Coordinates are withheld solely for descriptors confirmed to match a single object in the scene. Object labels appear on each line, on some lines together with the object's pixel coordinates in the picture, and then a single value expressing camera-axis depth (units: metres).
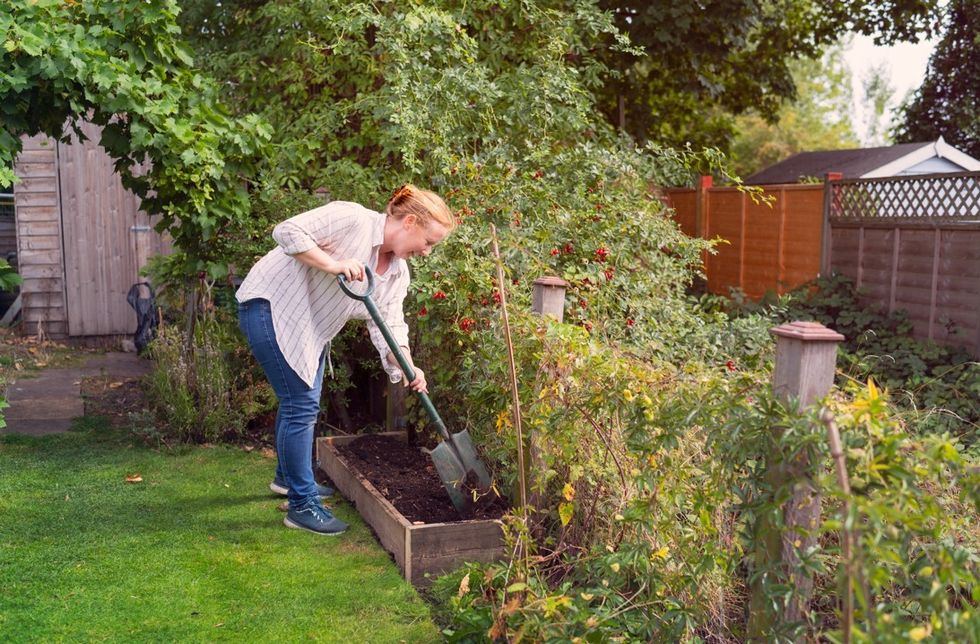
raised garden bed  3.48
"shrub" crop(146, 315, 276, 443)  5.44
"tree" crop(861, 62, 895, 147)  40.41
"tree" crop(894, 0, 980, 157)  12.95
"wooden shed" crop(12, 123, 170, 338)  8.69
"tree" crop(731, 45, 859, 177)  27.94
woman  3.65
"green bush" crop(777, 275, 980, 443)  6.33
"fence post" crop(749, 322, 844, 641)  2.04
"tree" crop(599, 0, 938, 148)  9.24
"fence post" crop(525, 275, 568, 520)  3.50
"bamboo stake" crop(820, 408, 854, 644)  1.63
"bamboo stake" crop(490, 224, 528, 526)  2.96
